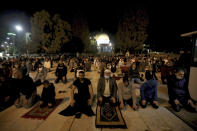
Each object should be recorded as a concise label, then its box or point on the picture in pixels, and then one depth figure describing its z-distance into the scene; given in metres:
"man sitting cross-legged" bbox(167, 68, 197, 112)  4.77
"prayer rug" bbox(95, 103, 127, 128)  3.85
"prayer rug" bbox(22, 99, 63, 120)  4.44
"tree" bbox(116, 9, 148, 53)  36.14
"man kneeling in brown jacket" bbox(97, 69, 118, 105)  4.99
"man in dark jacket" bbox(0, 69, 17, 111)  5.19
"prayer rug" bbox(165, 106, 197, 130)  3.94
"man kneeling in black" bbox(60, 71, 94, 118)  4.60
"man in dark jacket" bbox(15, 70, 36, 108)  5.14
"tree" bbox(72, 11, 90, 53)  46.75
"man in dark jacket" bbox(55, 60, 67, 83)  8.94
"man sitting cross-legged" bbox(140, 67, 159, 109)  4.97
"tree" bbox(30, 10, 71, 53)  26.50
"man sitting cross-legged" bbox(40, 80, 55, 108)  5.04
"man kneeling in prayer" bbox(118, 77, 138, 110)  4.86
